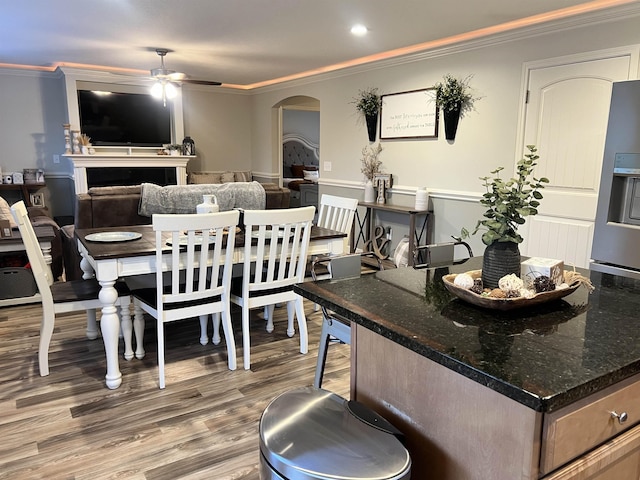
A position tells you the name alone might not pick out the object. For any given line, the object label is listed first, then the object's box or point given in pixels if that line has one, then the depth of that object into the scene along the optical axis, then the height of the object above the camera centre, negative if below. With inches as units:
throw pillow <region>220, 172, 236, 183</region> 318.8 -16.0
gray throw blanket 169.3 -16.1
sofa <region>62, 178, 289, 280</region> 161.9 -20.5
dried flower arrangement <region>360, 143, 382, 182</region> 224.8 -3.1
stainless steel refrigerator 104.7 -6.9
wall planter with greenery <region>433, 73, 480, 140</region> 182.4 +20.7
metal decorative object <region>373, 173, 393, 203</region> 218.1 -12.9
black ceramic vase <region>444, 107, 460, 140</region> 185.9 +12.9
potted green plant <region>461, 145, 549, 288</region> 56.8 -7.6
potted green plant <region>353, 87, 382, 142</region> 220.1 +21.5
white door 141.8 +4.5
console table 197.3 -30.4
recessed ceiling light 162.4 +42.0
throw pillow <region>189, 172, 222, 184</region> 310.8 -15.9
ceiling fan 206.7 +30.6
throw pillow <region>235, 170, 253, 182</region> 325.4 -15.8
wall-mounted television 270.4 +18.3
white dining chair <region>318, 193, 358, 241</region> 151.9 -19.0
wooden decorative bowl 54.3 -16.0
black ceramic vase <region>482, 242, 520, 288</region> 58.9 -12.5
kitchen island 40.6 -20.8
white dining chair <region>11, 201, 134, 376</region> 107.7 -33.2
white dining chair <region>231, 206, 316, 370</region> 114.6 -26.2
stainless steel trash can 43.9 -27.6
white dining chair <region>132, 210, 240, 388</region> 103.3 -26.3
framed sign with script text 197.5 +16.6
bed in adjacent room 411.2 -4.9
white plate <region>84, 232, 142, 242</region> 119.9 -21.4
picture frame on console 271.6 -27.1
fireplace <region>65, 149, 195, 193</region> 263.6 -10.2
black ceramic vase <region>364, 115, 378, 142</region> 222.5 +13.2
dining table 106.1 -25.0
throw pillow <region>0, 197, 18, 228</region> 175.9 -23.0
